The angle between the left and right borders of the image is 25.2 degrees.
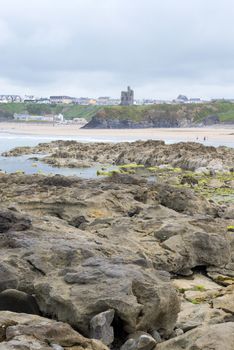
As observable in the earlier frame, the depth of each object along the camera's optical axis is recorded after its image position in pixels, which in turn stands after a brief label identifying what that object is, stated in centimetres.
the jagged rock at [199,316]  1092
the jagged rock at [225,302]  1154
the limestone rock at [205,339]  809
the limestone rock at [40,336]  783
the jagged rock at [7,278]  1133
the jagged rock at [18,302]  1071
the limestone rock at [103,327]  958
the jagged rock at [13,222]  1594
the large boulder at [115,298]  998
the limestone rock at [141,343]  905
